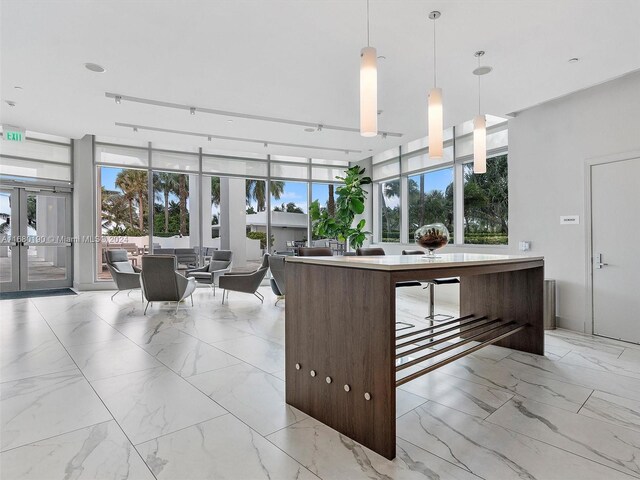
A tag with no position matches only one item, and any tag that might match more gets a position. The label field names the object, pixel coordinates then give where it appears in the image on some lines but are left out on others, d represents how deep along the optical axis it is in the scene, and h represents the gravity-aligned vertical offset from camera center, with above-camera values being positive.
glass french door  7.09 +0.02
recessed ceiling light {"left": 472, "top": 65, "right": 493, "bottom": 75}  3.83 +1.84
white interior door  3.87 -0.12
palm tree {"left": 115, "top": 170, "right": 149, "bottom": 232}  7.97 +1.20
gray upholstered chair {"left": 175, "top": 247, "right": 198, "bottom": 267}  8.28 -0.39
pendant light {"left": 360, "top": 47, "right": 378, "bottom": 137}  2.57 +1.09
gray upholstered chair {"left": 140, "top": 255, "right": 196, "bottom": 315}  5.27 -0.61
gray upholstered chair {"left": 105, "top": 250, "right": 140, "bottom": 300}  6.23 -0.56
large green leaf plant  8.14 +0.60
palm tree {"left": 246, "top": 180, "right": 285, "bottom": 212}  9.11 +1.27
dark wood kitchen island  1.85 -0.59
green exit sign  6.20 +1.84
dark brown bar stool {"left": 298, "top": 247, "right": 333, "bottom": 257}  4.72 -0.18
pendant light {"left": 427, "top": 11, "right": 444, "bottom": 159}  3.07 +1.05
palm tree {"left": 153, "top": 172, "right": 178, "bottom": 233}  8.20 +1.28
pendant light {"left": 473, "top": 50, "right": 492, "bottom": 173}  3.57 +0.97
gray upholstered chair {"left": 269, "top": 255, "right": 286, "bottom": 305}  6.04 -0.56
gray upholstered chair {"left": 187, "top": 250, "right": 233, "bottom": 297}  6.90 -0.62
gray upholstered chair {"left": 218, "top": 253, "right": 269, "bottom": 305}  6.06 -0.71
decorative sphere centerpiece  2.97 +0.02
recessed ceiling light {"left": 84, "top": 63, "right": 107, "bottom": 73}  3.92 +1.93
